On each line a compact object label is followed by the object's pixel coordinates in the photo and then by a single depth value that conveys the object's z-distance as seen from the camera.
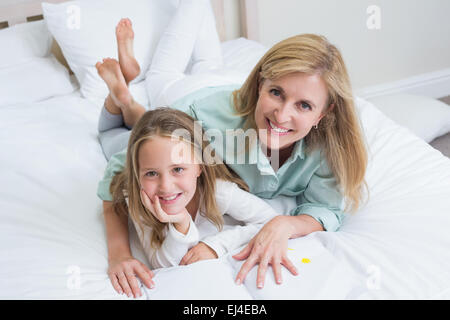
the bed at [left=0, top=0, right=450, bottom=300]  0.78
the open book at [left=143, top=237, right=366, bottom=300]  0.77
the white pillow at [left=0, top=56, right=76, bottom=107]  1.55
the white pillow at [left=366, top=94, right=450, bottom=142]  1.83
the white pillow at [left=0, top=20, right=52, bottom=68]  1.58
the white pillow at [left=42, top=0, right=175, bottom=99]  1.61
